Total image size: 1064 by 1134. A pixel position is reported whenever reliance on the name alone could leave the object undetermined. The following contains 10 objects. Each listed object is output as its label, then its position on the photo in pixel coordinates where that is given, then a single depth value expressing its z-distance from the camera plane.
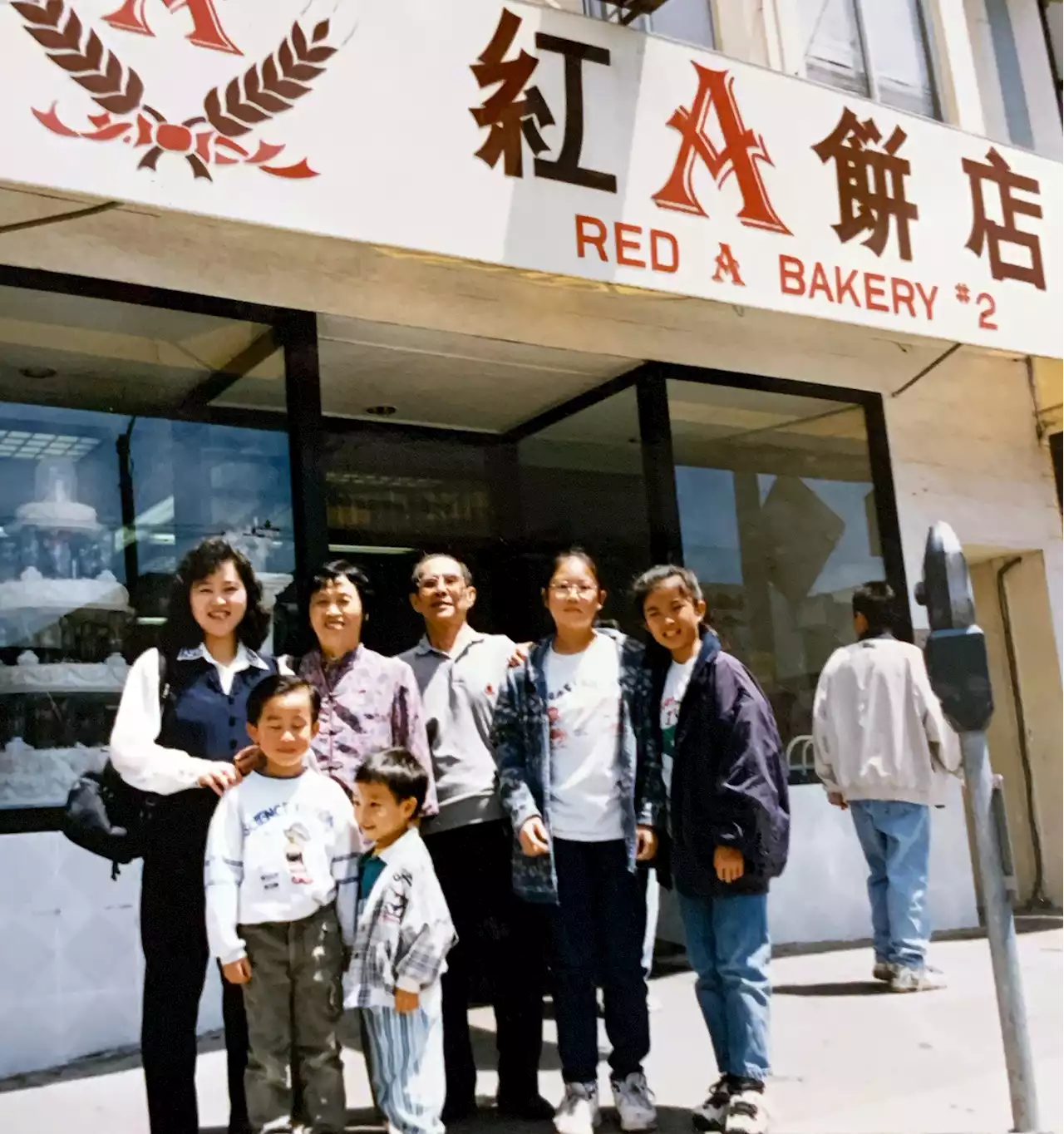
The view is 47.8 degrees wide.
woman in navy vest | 3.59
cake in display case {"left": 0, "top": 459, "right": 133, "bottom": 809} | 5.17
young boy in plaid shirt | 3.61
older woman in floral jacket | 3.94
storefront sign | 4.32
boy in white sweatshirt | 3.56
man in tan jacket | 5.79
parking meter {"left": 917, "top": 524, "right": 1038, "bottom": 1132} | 3.54
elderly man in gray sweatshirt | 4.09
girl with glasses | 3.89
